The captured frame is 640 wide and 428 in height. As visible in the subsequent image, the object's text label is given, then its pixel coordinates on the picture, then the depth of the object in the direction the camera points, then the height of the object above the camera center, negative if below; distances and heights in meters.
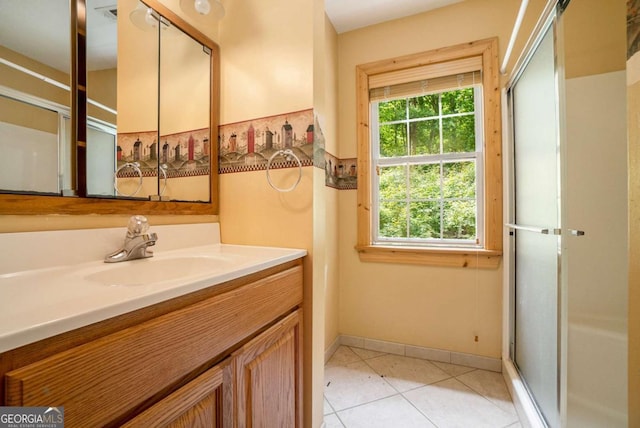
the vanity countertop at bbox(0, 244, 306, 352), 0.39 -0.16
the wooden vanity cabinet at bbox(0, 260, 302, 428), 0.40 -0.30
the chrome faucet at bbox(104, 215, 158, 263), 0.90 -0.09
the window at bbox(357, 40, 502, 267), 1.82 +0.41
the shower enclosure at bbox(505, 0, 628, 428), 1.07 -0.03
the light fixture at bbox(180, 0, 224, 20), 1.19 +0.94
